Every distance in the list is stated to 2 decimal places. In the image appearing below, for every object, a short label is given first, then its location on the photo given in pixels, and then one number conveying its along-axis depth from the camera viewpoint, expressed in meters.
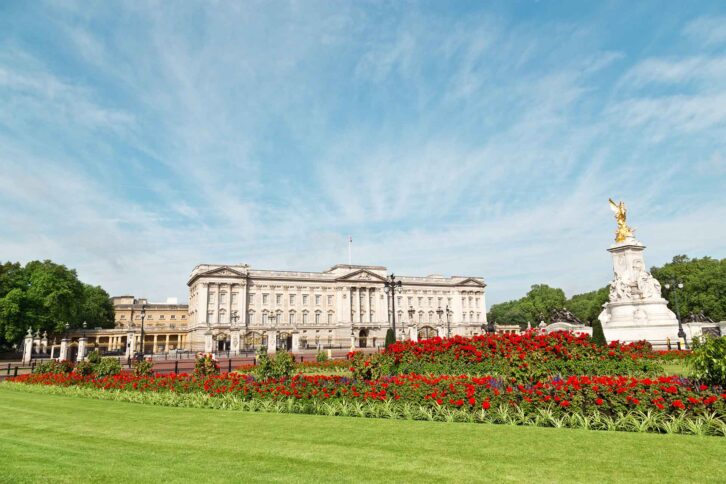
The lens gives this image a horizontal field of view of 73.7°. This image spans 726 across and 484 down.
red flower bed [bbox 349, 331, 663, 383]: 16.48
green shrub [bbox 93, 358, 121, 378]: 19.28
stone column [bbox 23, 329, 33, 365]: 42.53
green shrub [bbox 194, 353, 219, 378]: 17.54
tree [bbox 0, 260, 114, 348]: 55.84
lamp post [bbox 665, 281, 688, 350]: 30.16
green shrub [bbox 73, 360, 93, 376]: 19.39
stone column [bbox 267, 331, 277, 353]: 49.75
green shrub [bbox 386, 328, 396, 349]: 28.12
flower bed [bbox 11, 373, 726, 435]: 8.74
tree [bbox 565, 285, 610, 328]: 96.88
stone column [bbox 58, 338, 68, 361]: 39.91
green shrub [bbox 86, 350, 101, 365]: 21.22
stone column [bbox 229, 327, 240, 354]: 56.59
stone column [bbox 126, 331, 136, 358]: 50.59
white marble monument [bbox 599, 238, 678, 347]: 34.25
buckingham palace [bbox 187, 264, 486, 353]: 83.88
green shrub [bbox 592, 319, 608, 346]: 23.78
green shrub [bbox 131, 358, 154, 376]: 18.08
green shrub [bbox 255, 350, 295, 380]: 14.73
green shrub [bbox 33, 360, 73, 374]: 21.21
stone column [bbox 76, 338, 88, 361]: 42.56
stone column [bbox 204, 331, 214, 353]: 47.72
